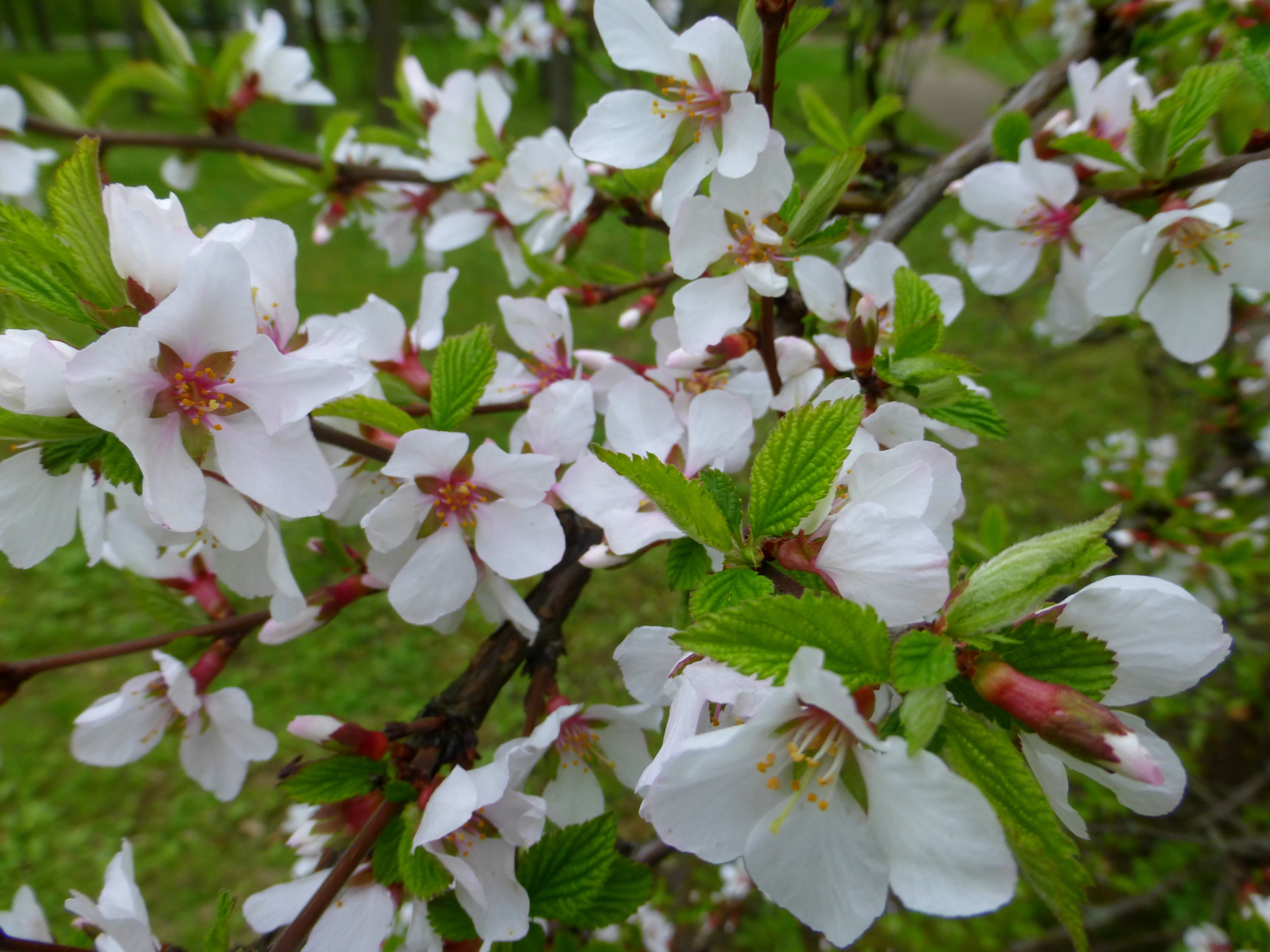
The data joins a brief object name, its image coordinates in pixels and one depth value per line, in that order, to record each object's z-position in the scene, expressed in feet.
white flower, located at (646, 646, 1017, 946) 0.19
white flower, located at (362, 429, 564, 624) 0.33
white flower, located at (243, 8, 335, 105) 0.68
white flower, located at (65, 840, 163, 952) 0.30
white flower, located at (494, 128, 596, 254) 0.53
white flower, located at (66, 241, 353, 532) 0.24
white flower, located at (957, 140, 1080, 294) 0.42
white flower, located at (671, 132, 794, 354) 0.31
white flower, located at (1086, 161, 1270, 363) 0.35
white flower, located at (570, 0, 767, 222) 0.30
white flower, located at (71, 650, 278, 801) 0.42
